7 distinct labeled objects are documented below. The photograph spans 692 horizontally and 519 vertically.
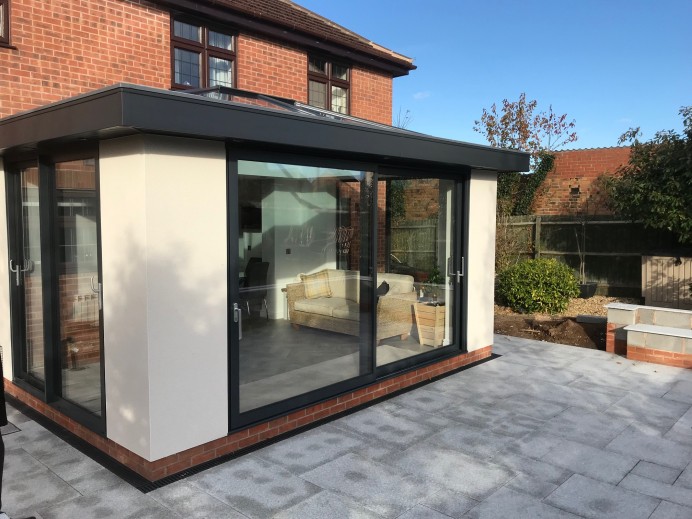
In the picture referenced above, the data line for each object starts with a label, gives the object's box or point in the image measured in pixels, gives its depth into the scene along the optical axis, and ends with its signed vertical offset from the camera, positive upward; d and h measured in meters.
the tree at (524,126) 15.31 +3.02
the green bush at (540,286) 9.48 -0.93
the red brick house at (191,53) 6.45 +2.70
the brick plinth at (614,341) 7.09 -1.40
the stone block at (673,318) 7.07 -1.11
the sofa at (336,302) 5.03 -0.67
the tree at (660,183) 9.00 +0.86
